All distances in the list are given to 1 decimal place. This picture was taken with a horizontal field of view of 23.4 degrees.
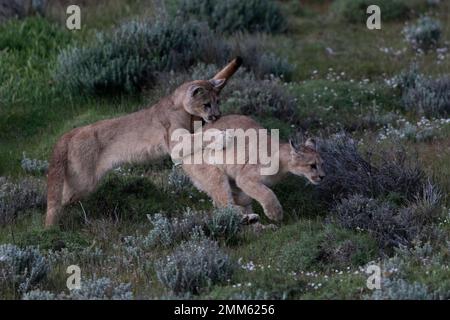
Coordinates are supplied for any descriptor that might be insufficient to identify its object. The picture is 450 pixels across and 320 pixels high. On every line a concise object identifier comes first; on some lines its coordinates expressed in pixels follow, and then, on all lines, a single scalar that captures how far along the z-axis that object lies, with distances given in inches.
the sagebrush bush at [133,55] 588.7
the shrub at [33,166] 507.5
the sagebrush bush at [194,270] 352.8
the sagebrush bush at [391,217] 401.4
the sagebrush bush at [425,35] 674.8
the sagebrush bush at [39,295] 342.9
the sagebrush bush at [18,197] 451.8
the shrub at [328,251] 381.4
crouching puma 426.6
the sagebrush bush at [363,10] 738.8
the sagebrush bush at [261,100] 548.1
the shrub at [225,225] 413.7
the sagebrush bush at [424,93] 565.3
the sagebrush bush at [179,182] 470.3
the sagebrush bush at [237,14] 701.9
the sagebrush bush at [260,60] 617.9
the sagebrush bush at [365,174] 447.2
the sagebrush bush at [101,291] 344.5
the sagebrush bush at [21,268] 366.0
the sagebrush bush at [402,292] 325.7
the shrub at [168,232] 409.4
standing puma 448.5
